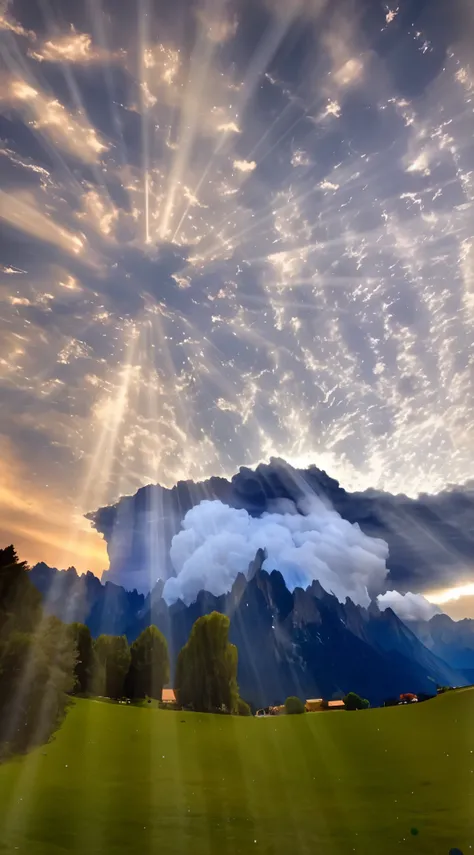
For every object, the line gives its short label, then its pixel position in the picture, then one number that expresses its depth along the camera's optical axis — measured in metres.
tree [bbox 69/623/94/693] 82.00
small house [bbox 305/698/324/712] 103.94
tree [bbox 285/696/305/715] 83.94
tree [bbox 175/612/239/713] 78.75
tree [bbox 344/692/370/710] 88.12
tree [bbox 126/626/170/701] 87.75
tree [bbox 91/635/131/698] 85.69
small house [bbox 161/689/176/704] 89.90
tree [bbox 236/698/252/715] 88.50
